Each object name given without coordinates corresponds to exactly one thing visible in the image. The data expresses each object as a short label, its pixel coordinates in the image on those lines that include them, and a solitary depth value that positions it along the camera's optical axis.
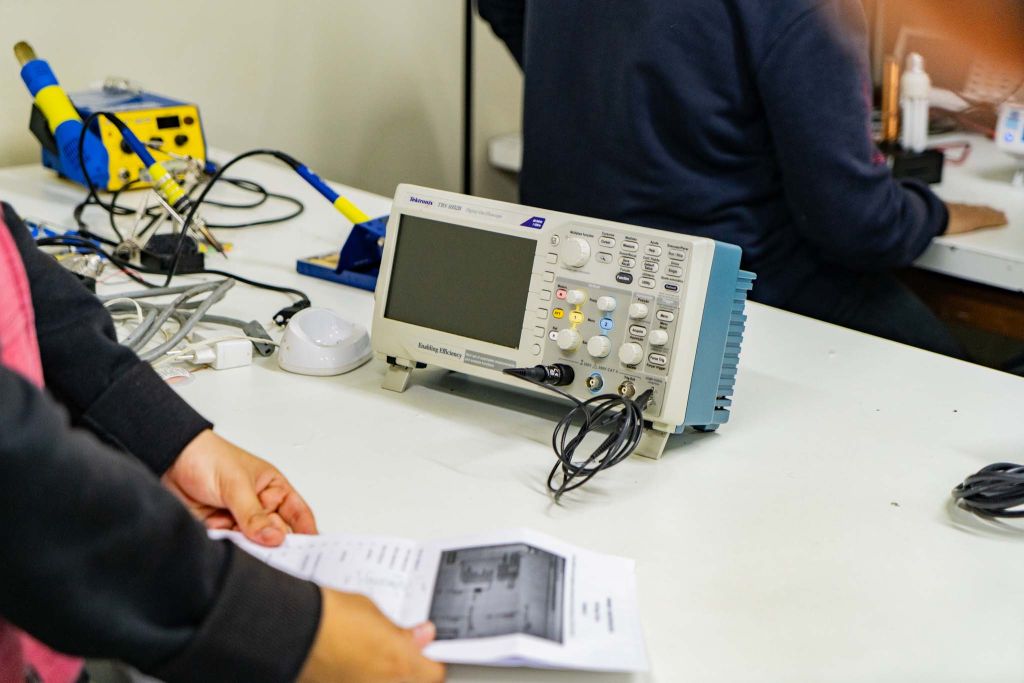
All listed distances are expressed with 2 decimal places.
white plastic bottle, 2.18
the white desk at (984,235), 1.72
